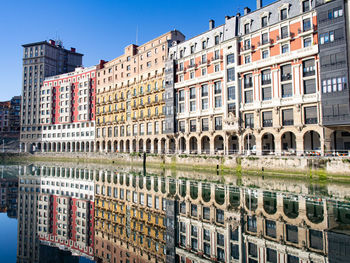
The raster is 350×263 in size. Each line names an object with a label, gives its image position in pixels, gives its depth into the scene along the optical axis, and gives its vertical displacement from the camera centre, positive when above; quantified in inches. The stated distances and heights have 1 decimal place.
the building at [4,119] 5733.3 +601.5
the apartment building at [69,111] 3964.1 +554.4
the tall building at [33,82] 4606.3 +1129.4
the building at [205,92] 2112.5 +461.7
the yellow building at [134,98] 2844.5 +573.0
